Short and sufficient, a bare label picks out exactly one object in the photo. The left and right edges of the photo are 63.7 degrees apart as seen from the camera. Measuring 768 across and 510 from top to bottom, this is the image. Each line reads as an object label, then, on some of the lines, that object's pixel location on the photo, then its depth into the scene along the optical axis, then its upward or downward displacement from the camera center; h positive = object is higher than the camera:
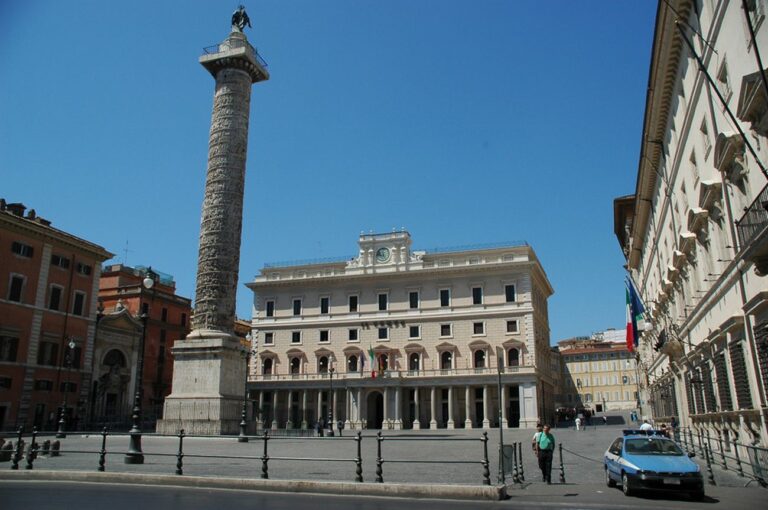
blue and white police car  10.62 -0.91
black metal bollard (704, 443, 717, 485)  12.51 -1.24
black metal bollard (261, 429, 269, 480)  11.64 -0.89
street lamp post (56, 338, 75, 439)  35.71 +3.87
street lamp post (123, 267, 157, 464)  14.81 -0.45
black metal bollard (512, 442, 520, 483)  12.55 -1.09
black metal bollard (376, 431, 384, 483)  11.00 -0.87
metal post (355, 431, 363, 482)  11.13 -0.88
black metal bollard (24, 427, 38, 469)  13.38 -0.62
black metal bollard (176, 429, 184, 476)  12.33 -0.85
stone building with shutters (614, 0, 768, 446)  11.47 +4.85
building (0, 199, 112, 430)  35.66 +6.26
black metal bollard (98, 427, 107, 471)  12.88 -0.76
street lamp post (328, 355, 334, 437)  50.86 +4.22
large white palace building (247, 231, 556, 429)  52.00 +6.79
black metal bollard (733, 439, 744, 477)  12.67 -1.12
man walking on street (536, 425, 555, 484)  13.02 -0.74
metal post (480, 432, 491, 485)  10.41 -0.88
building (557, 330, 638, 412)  91.19 +5.52
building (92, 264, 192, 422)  43.75 +6.26
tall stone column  28.06 +7.24
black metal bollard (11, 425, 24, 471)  13.33 -0.67
